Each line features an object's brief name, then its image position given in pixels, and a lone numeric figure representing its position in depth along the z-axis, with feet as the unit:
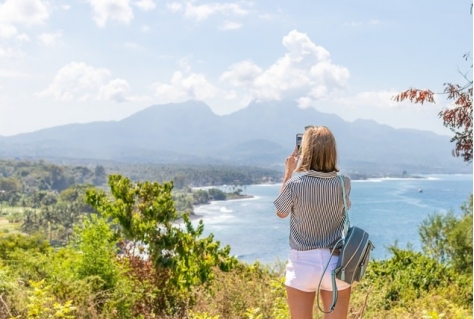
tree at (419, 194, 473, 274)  39.42
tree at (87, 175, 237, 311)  16.37
